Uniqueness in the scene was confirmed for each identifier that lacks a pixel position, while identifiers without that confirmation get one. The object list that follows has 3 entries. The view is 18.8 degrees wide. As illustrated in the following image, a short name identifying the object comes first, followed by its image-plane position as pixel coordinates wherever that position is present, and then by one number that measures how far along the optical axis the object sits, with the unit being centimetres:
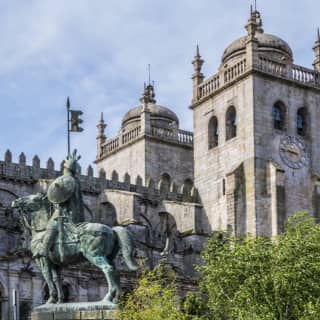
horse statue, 2052
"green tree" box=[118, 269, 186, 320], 3316
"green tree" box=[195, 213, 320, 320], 3281
